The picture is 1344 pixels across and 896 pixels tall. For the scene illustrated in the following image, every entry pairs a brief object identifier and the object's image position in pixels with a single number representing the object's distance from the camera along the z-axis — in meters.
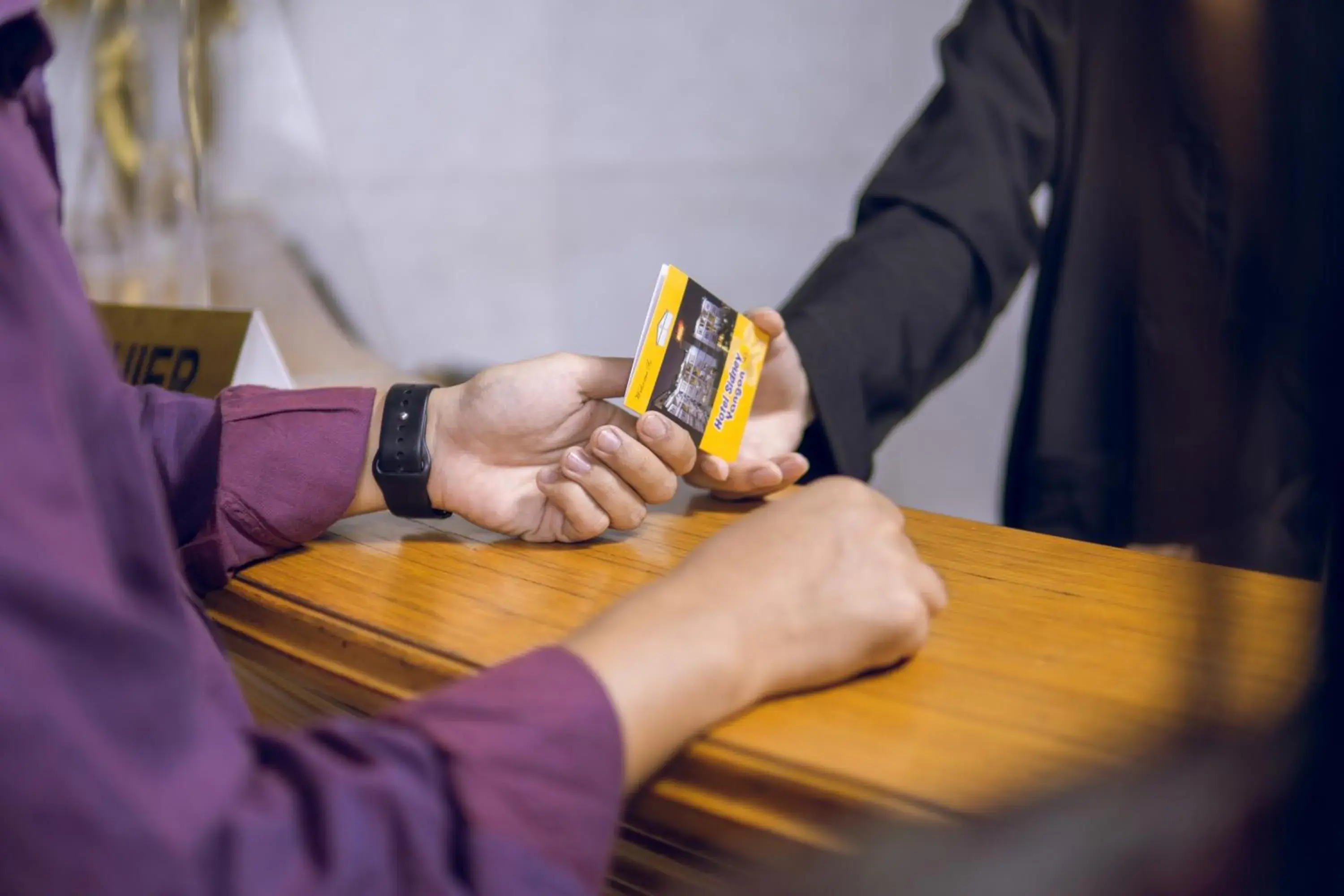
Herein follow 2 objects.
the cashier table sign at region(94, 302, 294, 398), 1.11
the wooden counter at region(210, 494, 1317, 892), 0.22
